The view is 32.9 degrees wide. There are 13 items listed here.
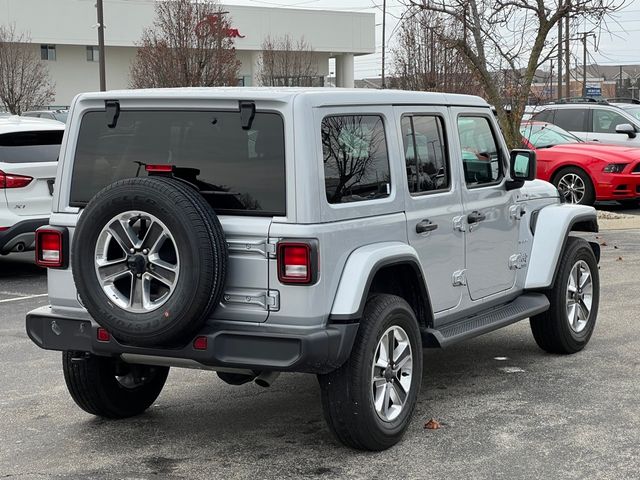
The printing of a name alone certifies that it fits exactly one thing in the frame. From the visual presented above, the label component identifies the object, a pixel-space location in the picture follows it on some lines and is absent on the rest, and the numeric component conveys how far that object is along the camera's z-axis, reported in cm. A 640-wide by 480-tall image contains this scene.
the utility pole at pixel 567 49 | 1712
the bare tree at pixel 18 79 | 4712
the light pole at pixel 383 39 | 4921
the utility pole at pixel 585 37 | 1669
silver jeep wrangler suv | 502
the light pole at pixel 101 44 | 3509
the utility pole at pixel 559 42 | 1738
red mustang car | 1738
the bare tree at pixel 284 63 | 5981
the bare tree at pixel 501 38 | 1661
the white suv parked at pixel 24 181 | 1093
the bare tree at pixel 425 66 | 2864
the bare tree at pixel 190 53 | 3625
